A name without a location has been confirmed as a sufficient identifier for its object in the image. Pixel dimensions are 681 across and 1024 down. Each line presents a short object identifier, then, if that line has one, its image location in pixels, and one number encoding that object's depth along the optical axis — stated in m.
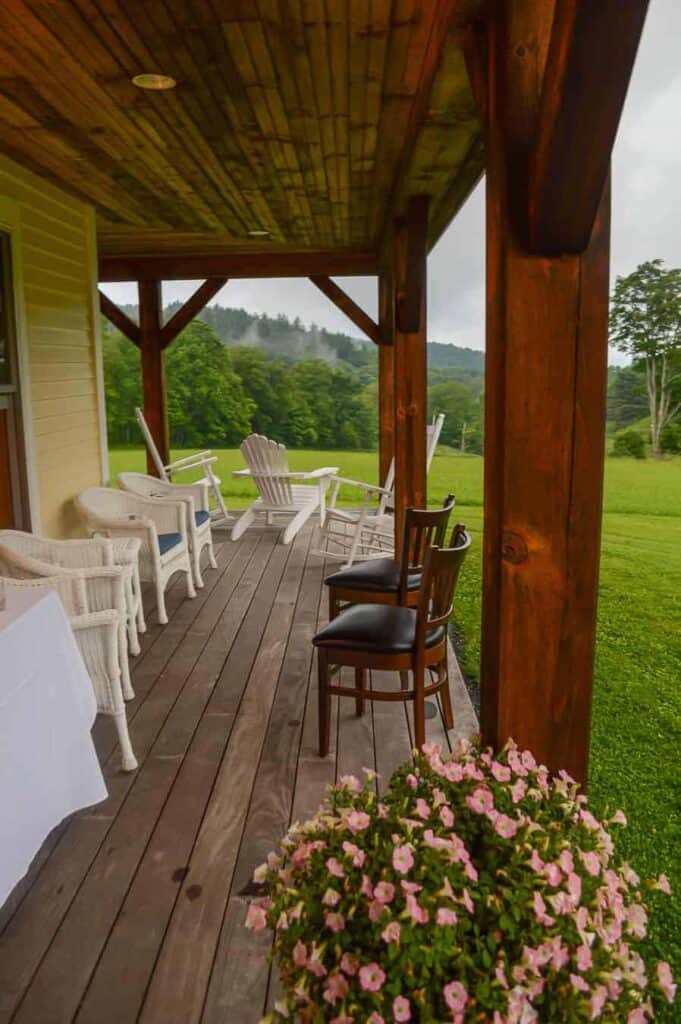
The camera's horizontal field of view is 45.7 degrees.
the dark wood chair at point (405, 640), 2.74
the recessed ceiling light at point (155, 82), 2.95
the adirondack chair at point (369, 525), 5.70
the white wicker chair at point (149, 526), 4.45
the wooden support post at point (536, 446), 1.56
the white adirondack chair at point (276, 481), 6.47
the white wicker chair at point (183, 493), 5.43
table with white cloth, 1.93
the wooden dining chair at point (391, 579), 3.37
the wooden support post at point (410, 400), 4.63
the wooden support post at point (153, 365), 7.73
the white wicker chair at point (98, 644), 2.72
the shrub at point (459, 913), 1.16
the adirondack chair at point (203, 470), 6.72
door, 4.16
